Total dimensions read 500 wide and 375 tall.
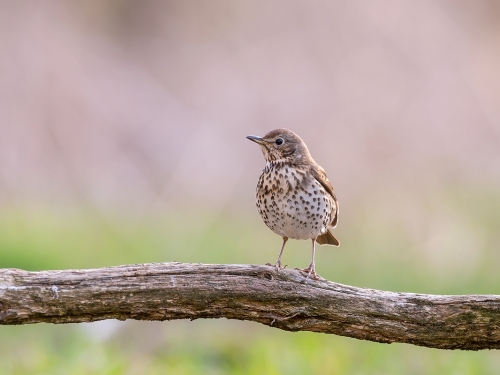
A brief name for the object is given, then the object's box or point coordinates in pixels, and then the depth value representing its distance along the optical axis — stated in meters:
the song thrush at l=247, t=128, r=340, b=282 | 9.16
